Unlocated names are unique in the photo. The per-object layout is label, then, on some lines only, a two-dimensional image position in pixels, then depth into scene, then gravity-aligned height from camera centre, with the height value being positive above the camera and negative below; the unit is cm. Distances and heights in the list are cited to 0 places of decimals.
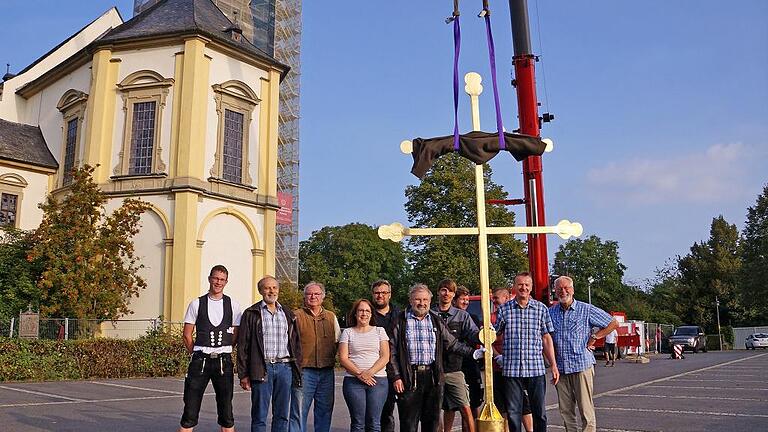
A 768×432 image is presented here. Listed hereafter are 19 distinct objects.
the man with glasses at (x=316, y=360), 724 -19
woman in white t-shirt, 664 -32
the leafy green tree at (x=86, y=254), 2236 +285
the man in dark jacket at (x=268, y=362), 719 -20
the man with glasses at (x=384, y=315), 693 +25
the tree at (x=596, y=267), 7619 +791
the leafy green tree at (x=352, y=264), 6575 +731
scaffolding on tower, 4875 +1576
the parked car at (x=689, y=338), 4141 +6
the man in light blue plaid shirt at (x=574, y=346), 704 -6
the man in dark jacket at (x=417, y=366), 668 -24
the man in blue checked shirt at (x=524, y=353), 690 -12
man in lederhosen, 740 -6
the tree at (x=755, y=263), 5559 +600
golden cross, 542 +87
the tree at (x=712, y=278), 6838 +591
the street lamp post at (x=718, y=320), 5941 +168
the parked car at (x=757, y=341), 5275 -19
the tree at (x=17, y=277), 2300 +221
